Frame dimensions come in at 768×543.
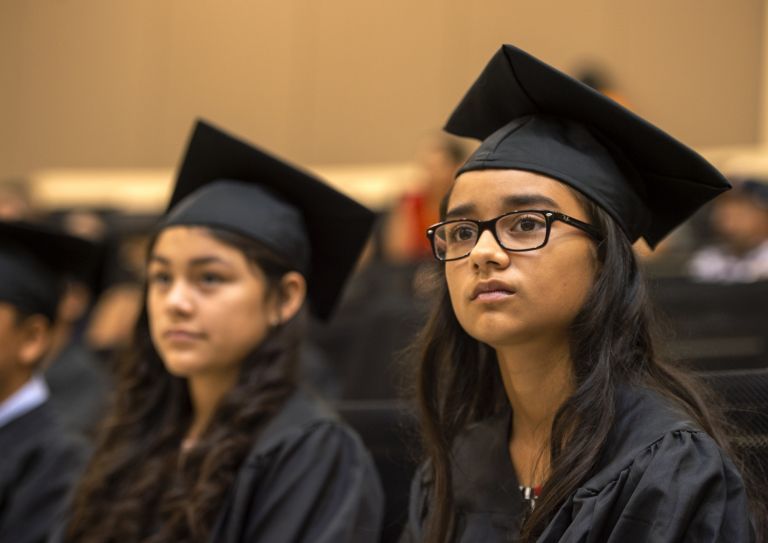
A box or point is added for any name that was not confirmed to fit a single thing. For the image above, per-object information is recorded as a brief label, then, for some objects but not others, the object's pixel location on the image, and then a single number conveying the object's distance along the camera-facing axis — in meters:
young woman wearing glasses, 3.14
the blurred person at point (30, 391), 5.69
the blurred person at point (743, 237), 9.51
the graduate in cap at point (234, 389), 4.64
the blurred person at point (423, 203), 10.88
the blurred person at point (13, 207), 9.18
